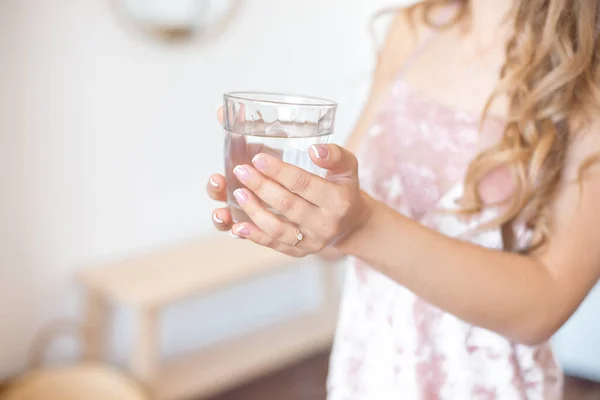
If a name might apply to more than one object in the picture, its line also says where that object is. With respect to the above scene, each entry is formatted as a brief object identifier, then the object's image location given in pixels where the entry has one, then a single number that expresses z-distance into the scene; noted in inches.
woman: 23.0
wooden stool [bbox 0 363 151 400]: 61.8
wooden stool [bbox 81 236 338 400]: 66.2
